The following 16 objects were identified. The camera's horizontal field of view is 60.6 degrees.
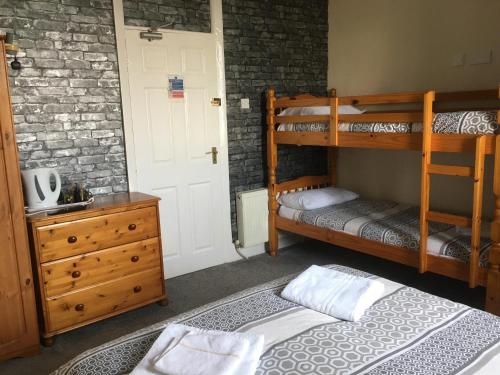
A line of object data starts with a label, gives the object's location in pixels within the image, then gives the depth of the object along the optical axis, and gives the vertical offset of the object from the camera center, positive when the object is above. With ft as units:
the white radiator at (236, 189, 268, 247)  13.10 -3.12
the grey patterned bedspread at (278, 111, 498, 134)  8.02 -0.35
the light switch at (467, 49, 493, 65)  10.74 +1.24
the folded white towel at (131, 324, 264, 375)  4.18 -2.41
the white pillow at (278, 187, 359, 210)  12.62 -2.58
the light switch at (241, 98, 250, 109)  12.96 +0.35
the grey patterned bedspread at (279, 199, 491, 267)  8.89 -2.82
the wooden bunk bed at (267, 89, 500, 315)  8.13 -0.82
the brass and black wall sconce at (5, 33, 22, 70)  8.88 +1.44
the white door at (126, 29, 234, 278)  11.06 -0.75
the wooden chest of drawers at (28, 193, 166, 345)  8.52 -2.97
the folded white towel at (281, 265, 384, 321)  5.47 -2.44
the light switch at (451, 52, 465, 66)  11.25 +1.24
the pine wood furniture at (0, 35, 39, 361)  7.70 -2.52
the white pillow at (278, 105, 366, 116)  11.22 +0.04
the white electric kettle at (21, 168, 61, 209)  8.71 -1.32
